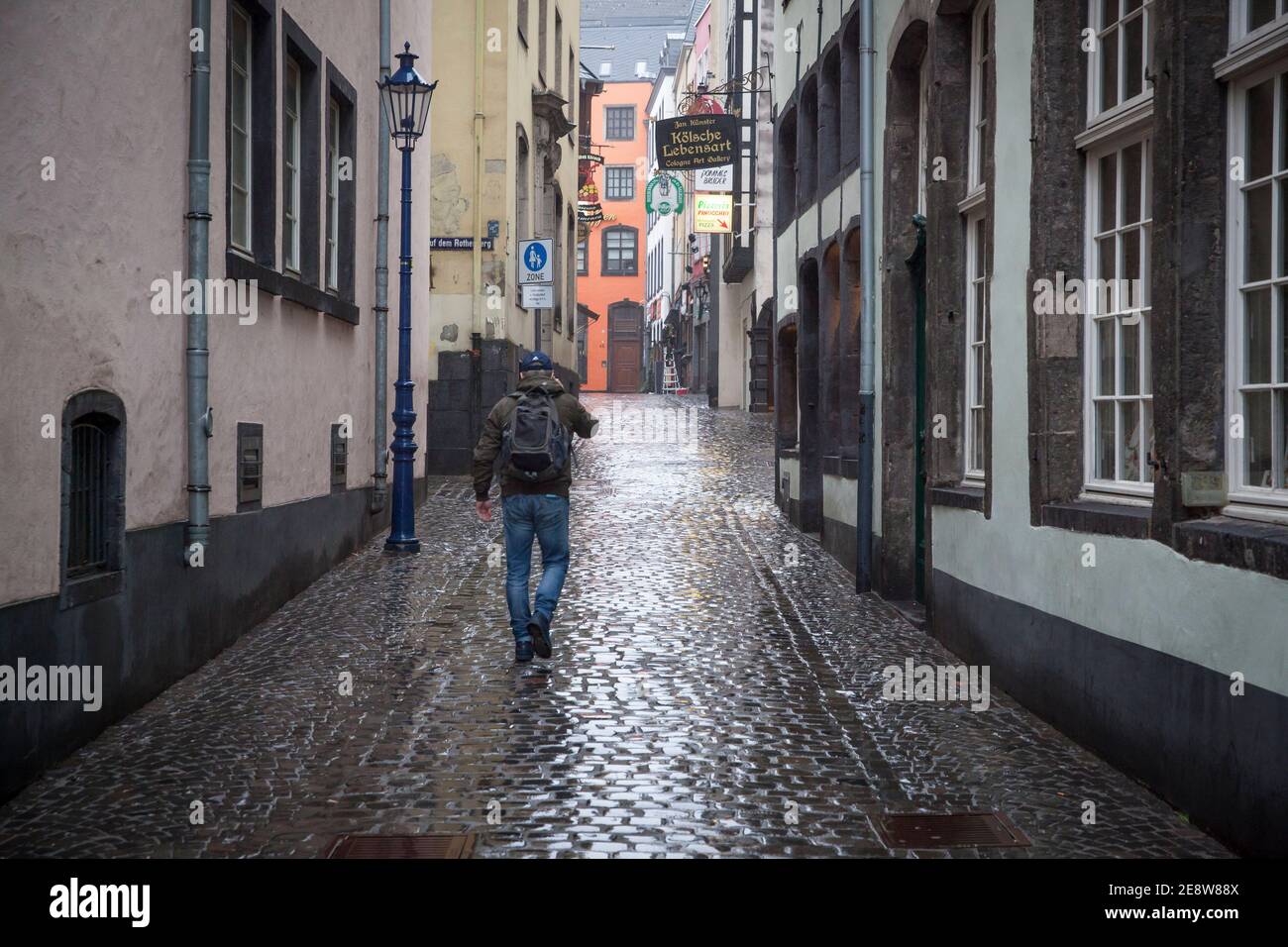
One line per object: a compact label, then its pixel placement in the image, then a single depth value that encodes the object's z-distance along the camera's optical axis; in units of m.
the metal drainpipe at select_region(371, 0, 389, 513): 14.53
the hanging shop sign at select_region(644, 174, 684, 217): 41.78
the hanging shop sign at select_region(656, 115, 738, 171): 29.09
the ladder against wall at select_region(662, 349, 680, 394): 59.91
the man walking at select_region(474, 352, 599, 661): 8.93
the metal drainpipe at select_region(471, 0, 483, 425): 23.00
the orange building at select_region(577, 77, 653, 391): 72.44
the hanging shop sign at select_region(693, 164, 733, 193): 35.44
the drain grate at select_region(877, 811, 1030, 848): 5.39
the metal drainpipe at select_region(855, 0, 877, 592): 12.35
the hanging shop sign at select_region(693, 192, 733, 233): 37.00
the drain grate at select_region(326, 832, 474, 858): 5.14
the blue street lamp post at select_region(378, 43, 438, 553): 13.95
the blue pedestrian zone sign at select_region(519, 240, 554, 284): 23.00
